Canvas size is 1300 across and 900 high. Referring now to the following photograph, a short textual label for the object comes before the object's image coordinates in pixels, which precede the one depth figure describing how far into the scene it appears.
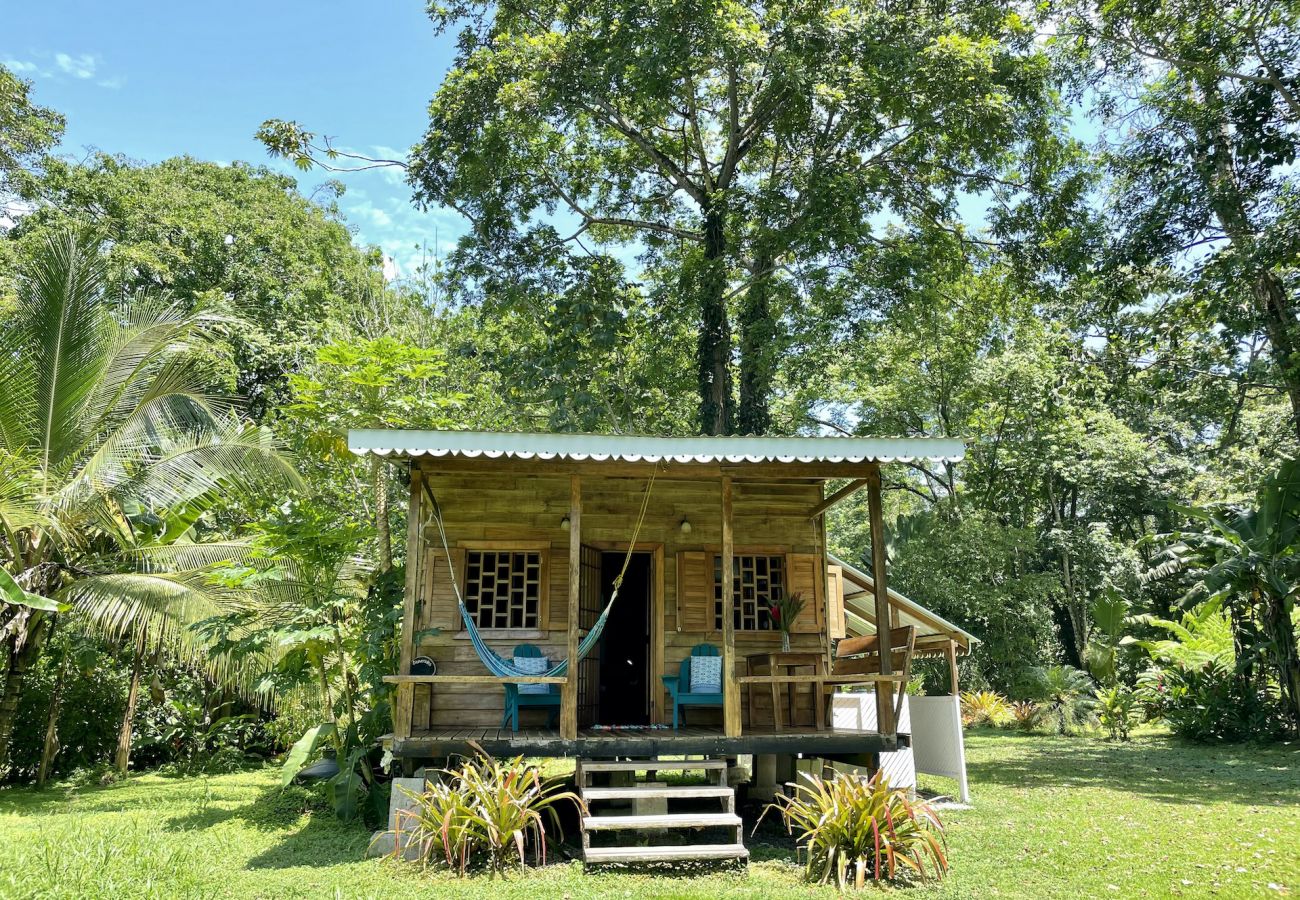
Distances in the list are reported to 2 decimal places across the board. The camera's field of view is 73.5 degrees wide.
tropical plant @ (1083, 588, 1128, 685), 19.19
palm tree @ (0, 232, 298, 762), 9.69
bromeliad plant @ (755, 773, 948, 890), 6.11
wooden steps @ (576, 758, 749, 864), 6.36
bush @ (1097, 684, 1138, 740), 16.39
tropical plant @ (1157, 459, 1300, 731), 13.32
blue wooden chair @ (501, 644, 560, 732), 7.80
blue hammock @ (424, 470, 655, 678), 7.11
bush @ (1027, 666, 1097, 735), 18.16
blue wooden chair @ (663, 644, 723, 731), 8.27
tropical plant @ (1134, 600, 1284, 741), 14.55
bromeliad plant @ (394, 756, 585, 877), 6.23
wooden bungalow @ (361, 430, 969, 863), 7.19
